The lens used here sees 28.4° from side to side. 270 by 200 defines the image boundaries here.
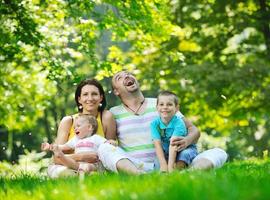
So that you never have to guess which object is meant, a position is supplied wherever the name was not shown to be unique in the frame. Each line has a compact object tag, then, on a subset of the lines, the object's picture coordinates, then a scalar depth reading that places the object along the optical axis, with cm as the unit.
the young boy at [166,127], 642
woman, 708
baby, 627
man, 669
